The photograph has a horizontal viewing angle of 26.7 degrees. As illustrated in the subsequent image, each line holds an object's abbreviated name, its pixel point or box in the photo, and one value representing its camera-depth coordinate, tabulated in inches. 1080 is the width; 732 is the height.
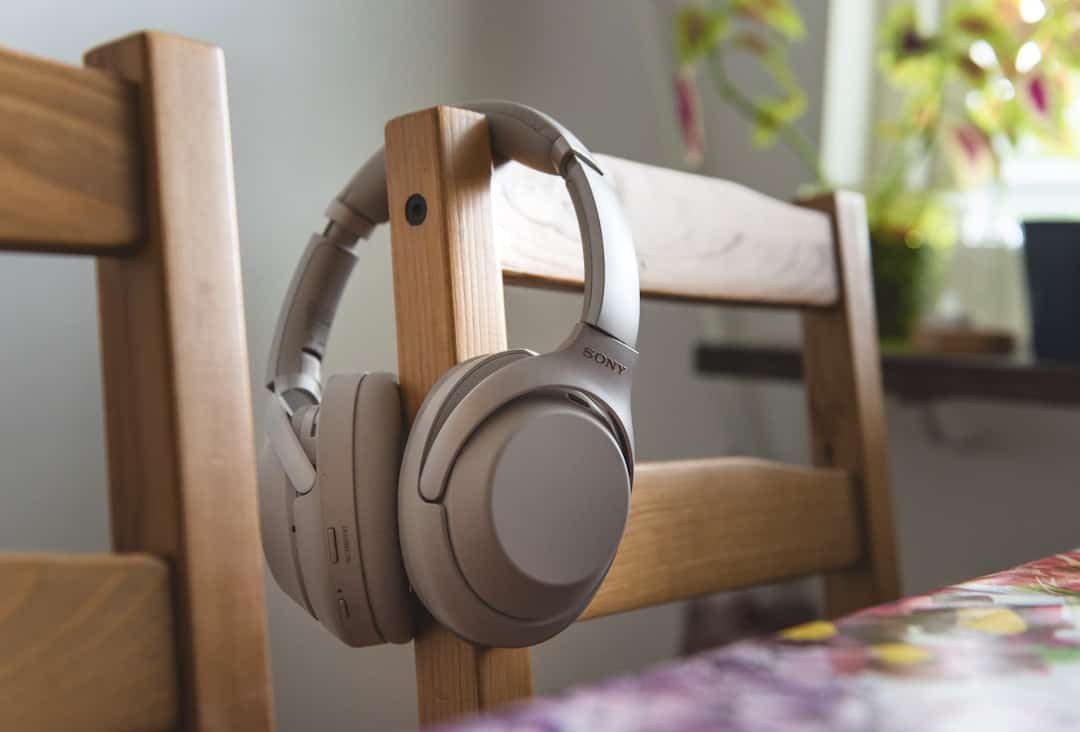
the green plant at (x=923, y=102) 58.5
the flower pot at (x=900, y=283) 61.9
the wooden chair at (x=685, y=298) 30.1
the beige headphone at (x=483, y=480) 27.4
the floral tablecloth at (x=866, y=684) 16.0
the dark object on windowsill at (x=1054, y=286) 55.0
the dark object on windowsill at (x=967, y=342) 59.5
